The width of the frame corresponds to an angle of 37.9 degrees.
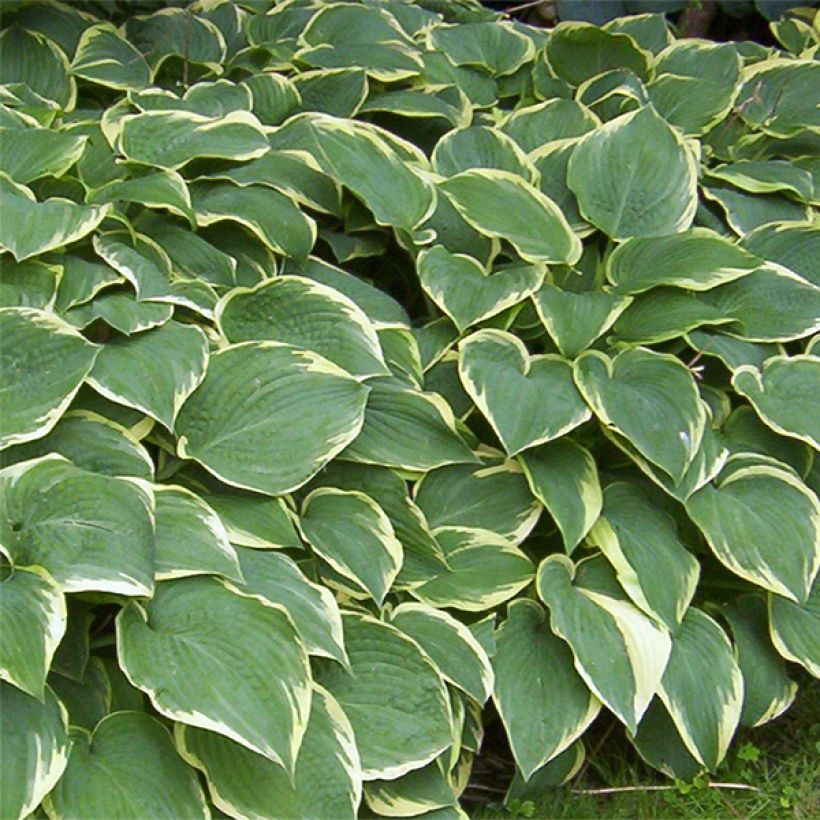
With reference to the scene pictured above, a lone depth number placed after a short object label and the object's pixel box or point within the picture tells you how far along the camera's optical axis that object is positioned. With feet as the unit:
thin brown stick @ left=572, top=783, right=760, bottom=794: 6.66
